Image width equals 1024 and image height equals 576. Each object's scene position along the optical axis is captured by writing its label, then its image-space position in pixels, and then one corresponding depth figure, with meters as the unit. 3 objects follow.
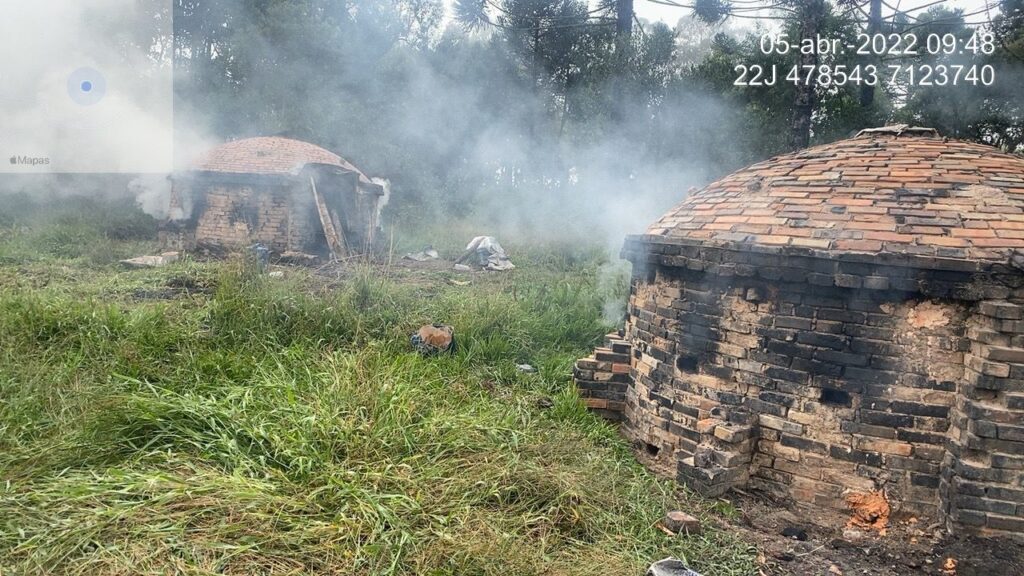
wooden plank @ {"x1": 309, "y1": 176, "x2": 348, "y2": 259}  12.22
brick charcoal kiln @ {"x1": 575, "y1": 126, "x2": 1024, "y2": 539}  3.43
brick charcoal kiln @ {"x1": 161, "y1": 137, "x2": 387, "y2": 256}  12.55
